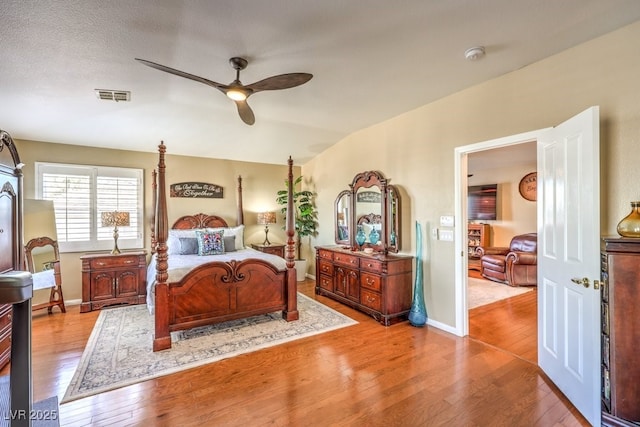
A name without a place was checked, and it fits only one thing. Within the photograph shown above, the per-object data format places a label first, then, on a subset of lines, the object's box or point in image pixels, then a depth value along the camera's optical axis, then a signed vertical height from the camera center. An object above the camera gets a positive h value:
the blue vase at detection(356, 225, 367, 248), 4.68 -0.37
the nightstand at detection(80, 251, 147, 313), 4.33 -0.96
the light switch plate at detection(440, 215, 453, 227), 3.56 -0.10
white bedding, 3.36 -0.63
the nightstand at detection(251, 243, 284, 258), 5.91 -0.69
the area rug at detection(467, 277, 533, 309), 4.73 -1.38
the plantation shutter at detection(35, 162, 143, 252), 4.56 +0.26
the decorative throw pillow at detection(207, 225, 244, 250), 5.45 -0.34
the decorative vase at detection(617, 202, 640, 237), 1.93 -0.09
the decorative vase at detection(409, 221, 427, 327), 3.76 -1.08
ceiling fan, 2.36 +1.08
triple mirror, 4.18 -0.03
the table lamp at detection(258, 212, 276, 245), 6.02 -0.08
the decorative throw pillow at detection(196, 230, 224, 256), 4.83 -0.46
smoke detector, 2.53 +1.37
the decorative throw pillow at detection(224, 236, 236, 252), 5.17 -0.51
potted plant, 6.21 -0.05
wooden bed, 3.13 -0.90
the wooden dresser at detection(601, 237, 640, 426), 1.88 -0.77
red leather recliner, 5.44 -0.97
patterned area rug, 2.62 -1.39
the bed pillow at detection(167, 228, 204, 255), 4.91 -0.37
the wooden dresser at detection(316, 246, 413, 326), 3.82 -0.96
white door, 2.02 -0.37
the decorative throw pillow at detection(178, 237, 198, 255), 4.87 -0.51
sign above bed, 5.47 +0.46
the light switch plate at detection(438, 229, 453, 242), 3.58 -0.27
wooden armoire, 2.52 -0.02
